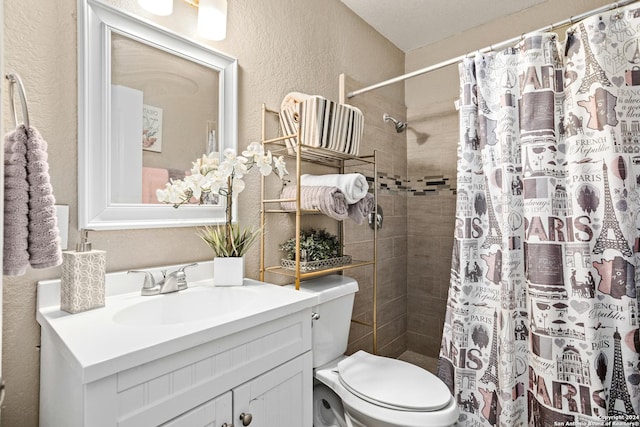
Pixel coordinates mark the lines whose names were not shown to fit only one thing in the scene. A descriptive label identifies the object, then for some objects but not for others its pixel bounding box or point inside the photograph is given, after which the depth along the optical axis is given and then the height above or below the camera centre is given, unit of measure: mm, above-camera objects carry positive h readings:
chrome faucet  1107 -235
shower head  2285 +665
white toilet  1158 -665
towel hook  752 +304
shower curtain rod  1276 +774
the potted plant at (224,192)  1225 +89
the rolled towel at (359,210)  1513 +23
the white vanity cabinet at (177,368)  681 -377
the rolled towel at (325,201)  1389 +61
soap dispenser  913 -178
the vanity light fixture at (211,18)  1264 +764
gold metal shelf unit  1396 +290
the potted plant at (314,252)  1495 -174
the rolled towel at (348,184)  1424 +138
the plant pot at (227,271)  1273 -216
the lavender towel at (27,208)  725 +17
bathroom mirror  1041 +364
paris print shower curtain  1239 -74
